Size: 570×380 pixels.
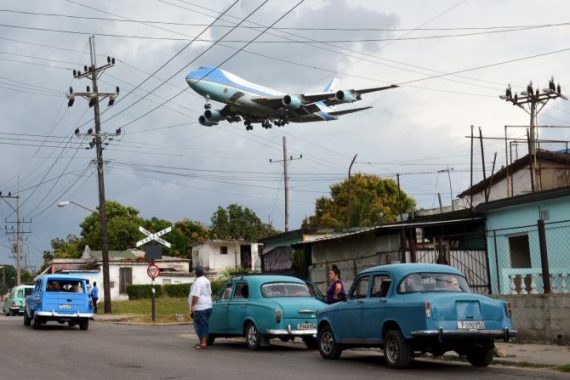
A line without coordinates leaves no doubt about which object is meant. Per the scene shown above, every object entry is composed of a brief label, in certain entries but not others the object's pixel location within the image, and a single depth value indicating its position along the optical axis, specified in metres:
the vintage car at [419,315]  11.76
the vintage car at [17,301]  45.82
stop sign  30.66
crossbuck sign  31.50
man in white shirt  16.67
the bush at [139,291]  58.09
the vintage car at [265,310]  15.85
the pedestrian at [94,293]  32.48
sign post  30.41
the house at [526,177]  31.94
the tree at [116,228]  91.94
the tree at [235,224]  98.75
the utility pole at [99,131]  40.19
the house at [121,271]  61.59
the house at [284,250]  33.38
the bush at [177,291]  59.19
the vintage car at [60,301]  25.64
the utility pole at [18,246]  83.88
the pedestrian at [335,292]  17.25
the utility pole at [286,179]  61.88
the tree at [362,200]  69.06
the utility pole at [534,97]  36.94
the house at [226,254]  74.81
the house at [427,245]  21.41
